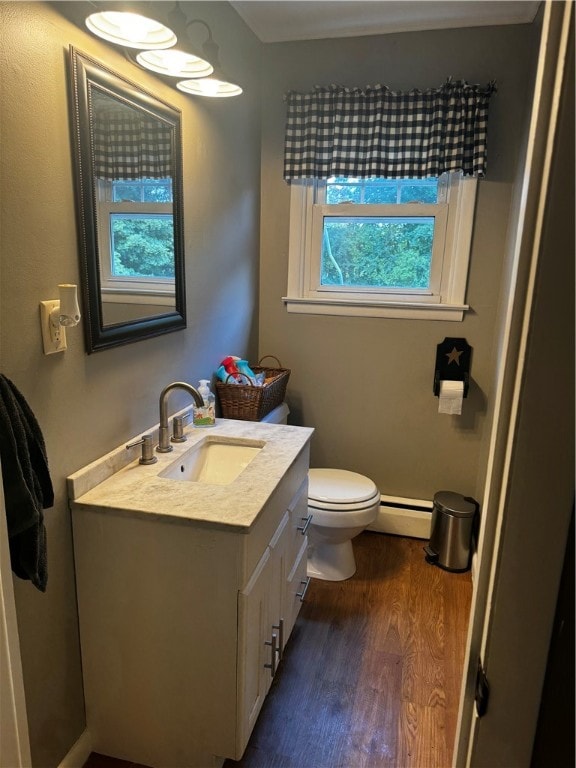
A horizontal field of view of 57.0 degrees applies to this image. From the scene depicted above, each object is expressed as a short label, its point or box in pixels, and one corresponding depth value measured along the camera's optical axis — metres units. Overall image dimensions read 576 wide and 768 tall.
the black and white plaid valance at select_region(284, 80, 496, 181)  2.46
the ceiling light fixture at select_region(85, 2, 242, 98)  1.36
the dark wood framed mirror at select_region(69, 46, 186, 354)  1.43
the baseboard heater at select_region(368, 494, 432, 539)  2.96
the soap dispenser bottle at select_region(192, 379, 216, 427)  2.11
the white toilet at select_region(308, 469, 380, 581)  2.41
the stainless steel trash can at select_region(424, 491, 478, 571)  2.64
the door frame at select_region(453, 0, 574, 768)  0.55
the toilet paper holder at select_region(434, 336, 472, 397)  2.75
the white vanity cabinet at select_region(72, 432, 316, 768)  1.44
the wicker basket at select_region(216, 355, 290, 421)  2.37
